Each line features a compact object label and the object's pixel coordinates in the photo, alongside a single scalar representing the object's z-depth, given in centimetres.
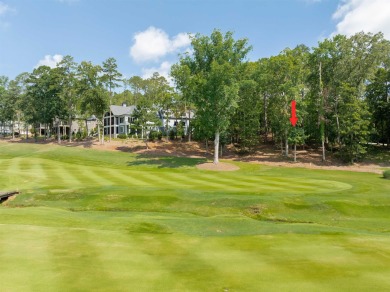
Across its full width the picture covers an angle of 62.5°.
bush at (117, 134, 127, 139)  8849
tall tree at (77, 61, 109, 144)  7375
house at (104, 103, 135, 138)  10034
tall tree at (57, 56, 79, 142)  8369
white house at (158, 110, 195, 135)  9006
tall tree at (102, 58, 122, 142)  7626
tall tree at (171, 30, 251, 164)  5081
